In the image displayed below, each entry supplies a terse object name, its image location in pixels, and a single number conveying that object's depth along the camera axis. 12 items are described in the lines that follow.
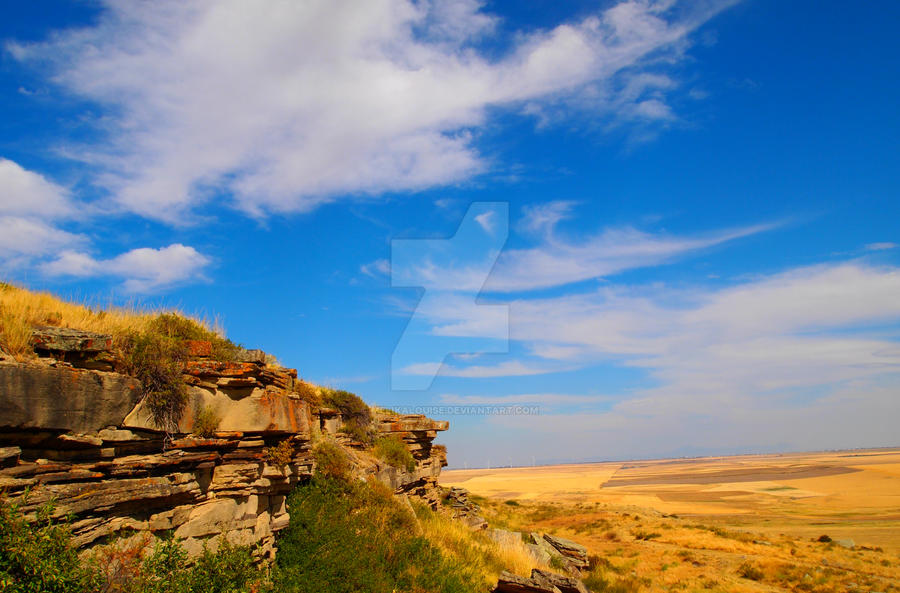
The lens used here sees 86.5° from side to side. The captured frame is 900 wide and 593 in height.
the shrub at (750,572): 21.17
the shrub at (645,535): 30.41
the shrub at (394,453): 16.81
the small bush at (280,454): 8.27
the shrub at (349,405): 17.44
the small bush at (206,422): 7.17
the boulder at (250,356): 7.94
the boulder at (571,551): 20.47
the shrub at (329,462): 11.14
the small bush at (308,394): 13.59
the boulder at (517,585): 11.43
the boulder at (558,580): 12.38
